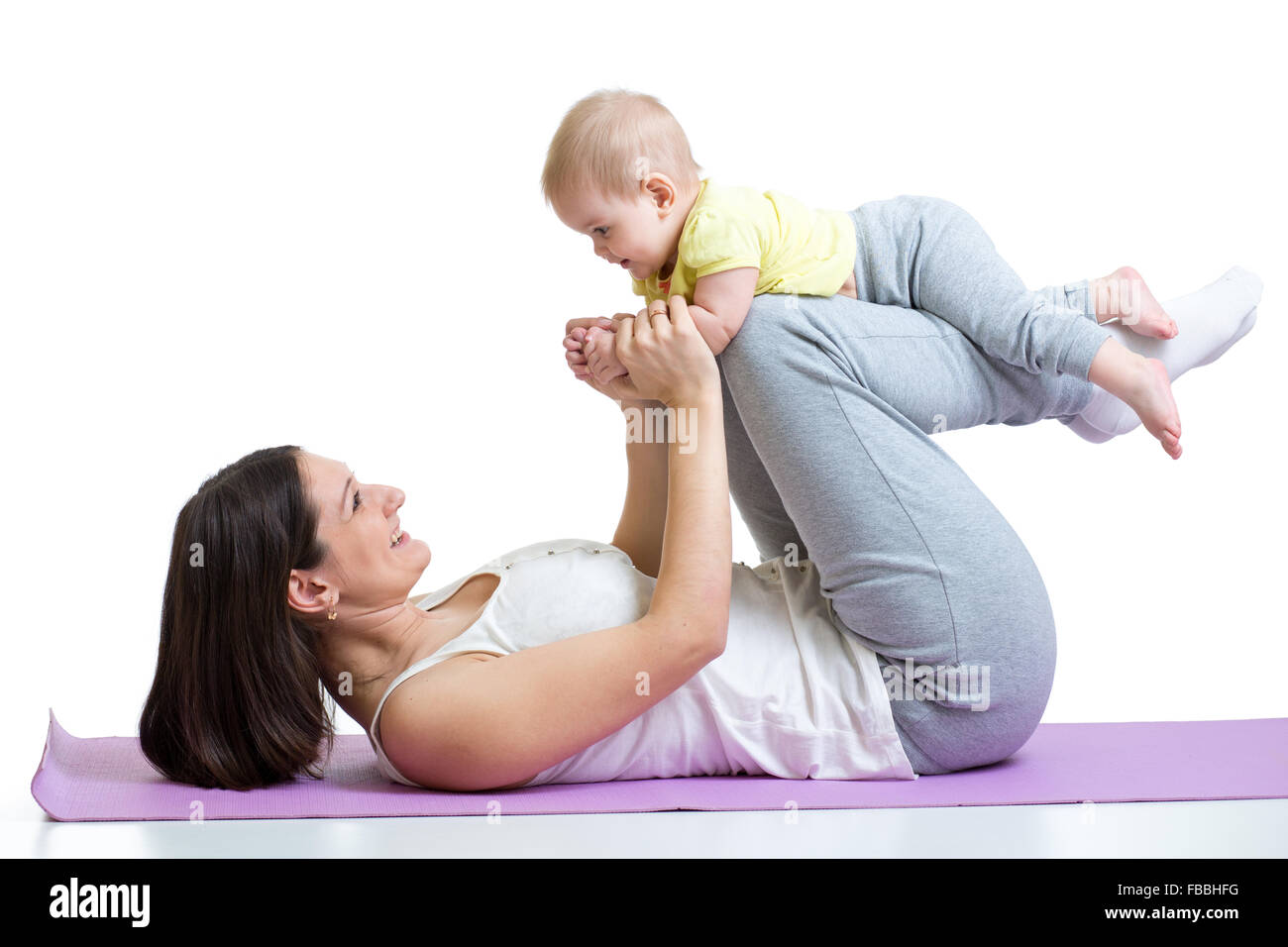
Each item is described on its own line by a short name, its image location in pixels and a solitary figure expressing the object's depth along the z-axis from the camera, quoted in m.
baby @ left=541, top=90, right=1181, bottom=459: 2.16
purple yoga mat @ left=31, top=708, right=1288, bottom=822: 1.98
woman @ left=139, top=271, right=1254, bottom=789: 2.08
